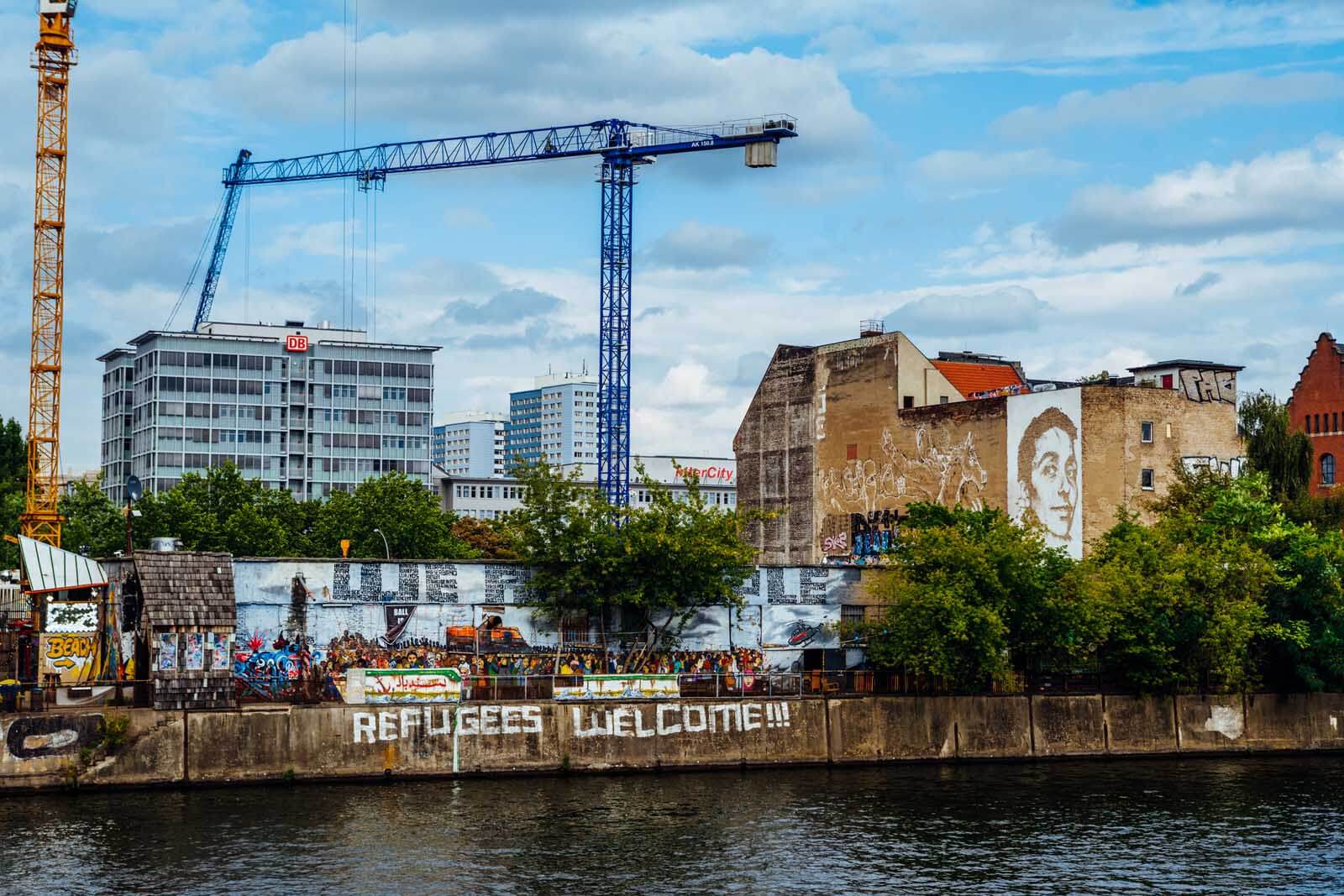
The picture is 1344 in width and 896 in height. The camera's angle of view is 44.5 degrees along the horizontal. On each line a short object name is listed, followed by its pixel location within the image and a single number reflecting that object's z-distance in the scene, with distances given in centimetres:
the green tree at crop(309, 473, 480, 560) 12506
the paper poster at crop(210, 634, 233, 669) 6481
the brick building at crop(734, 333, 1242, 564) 9494
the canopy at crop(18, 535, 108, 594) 6700
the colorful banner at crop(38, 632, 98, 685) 6756
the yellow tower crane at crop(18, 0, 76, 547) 11069
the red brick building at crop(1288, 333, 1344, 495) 13250
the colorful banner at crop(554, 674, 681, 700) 6900
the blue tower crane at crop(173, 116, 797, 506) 13375
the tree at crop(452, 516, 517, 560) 16800
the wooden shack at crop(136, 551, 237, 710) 6359
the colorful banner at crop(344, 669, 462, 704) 6631
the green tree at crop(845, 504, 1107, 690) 7406
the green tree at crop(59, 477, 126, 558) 11506
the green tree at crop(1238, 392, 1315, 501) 11525
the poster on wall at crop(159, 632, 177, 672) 6362
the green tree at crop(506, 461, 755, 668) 7612
